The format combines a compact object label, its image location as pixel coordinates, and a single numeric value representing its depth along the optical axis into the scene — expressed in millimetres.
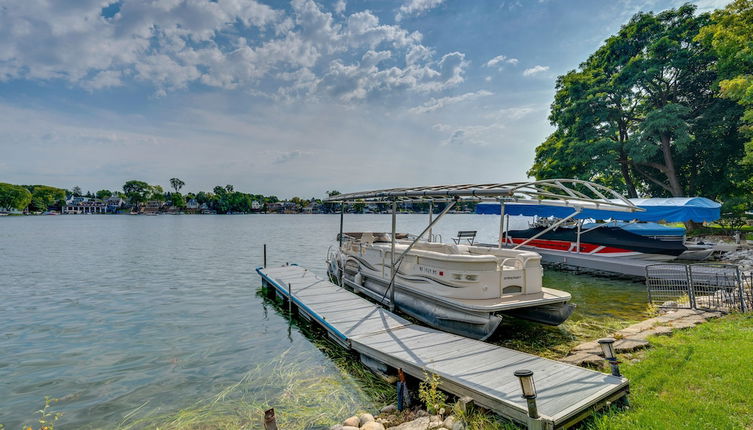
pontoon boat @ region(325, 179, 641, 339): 7945
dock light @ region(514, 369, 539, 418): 3770
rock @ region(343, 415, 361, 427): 5275
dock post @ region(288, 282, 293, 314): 11930
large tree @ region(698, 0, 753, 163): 17234
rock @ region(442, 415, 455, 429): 4652
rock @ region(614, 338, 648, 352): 6301
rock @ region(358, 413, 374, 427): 5381
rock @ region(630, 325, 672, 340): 6893
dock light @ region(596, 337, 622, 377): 4723
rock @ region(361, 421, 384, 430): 5035
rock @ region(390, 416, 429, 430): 4785
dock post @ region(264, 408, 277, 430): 4383
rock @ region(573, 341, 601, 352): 6641
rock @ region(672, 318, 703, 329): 7354
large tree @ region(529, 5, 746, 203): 24828
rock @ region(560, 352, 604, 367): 5961
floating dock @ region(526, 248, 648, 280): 15875
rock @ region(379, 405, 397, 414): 5809
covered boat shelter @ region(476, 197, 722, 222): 15023
